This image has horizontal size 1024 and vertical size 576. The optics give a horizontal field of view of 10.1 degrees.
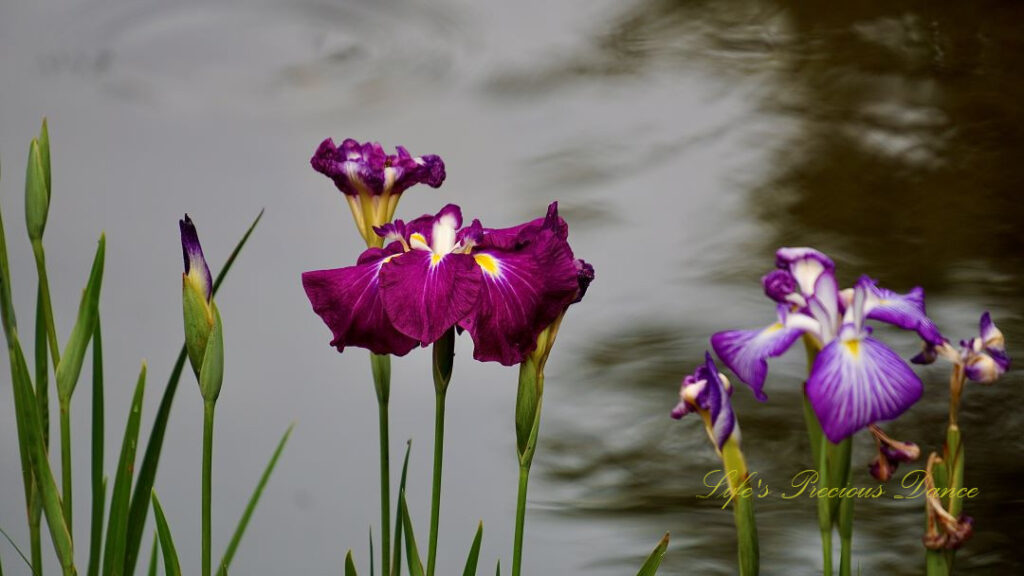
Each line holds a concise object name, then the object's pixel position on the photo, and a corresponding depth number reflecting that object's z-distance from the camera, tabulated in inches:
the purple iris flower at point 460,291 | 137.6
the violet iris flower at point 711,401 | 134.3
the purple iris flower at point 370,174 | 143.7
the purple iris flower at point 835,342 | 131.8
